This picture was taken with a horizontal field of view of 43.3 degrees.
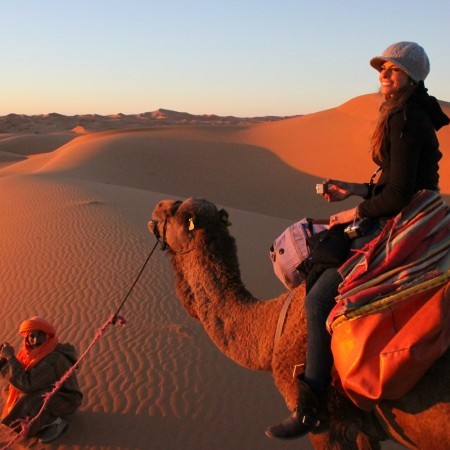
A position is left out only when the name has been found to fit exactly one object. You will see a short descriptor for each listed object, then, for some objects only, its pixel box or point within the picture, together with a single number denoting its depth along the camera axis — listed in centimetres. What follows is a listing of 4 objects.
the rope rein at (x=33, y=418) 520
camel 304
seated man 533
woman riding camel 299
